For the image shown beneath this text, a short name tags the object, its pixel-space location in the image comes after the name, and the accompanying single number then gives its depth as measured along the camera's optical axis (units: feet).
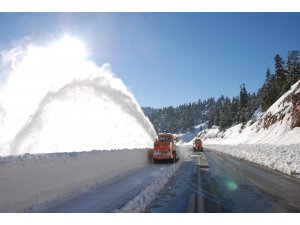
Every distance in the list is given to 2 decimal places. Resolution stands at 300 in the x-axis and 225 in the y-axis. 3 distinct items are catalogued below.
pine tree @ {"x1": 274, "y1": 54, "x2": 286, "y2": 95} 299.15
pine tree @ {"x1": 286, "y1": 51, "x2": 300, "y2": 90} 265.21
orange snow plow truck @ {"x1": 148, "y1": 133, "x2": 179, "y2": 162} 82.79
